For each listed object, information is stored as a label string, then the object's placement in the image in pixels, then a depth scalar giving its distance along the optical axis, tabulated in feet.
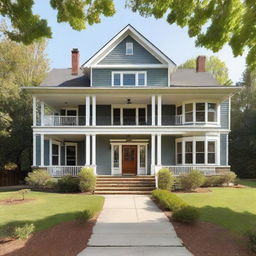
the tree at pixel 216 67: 145.44
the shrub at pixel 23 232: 25.59
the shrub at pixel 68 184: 56.65
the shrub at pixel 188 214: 29.60
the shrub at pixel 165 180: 55.57
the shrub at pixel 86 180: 55.21
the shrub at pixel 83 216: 29.84
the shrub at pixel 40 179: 58.65
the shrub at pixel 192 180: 56.44
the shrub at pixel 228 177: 62.59
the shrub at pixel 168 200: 34.88
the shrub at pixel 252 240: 22.35
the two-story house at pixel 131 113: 64.18
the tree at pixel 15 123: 80.84
